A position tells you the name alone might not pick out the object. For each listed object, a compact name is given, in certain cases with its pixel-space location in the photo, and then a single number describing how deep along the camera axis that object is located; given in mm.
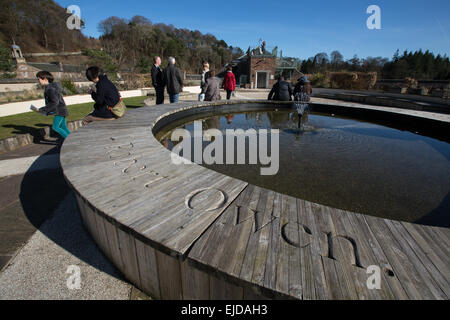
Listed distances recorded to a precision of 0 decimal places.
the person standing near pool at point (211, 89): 9125
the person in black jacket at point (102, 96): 4330
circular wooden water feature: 1266
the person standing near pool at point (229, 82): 9711
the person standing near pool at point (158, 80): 7671
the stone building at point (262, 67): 30547
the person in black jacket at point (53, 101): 4762
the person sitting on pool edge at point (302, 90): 8766
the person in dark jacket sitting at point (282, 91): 9715
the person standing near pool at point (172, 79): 7570
